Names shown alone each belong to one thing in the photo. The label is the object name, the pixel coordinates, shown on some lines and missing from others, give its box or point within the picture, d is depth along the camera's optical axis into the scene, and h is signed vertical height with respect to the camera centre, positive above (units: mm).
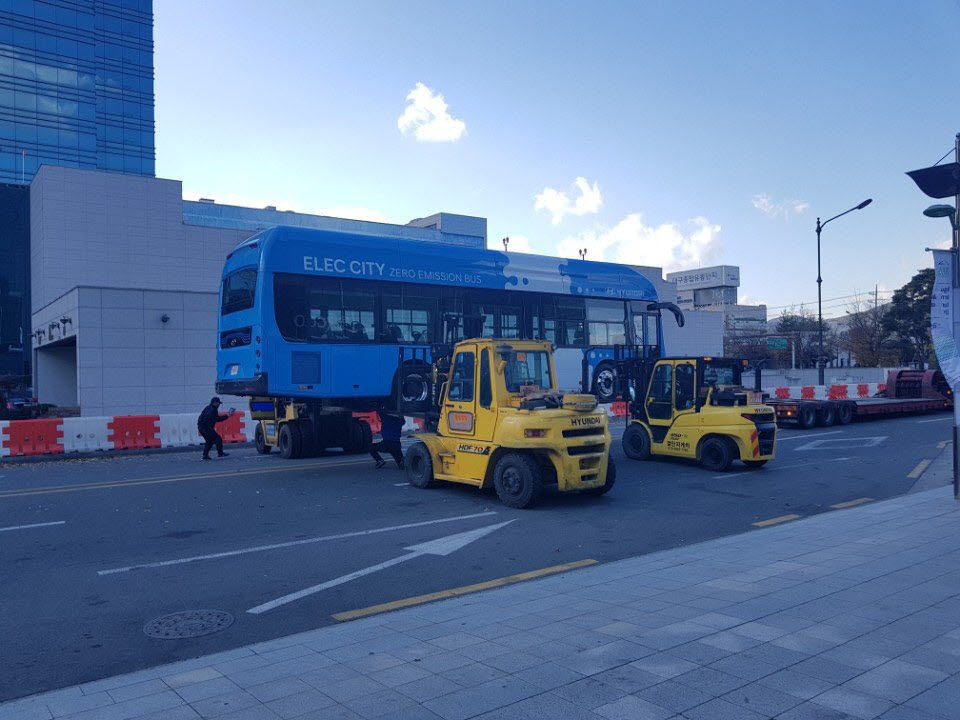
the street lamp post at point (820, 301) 33281 +3084
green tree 54250 +3410
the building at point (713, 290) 117812 +12590
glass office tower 71000 +28911
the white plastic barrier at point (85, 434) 18969 -1237
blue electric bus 15156 +1500
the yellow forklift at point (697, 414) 15391 -914
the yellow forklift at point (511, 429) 11312 -837
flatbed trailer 25500 -1505
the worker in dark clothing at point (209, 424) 17281 -957
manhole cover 6078 -1980
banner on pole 10961 +636
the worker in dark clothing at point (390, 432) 15086 -1084
